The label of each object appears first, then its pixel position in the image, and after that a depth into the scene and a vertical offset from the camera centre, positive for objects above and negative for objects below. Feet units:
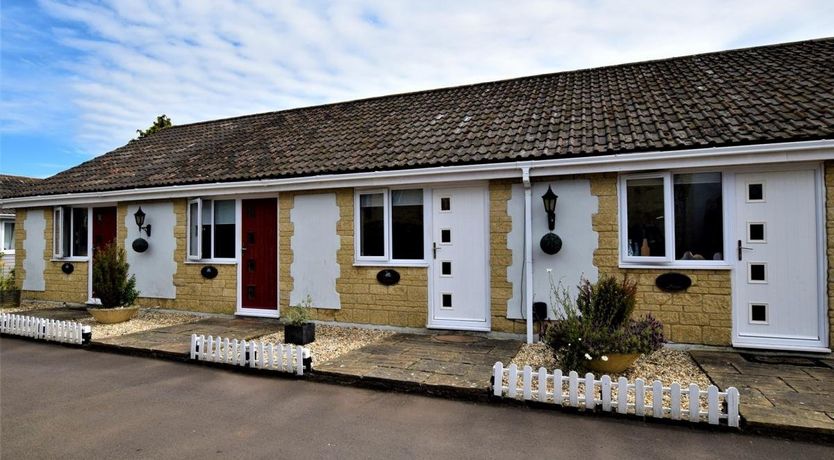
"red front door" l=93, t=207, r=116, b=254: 34.63 +1.08
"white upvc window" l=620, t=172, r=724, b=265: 20.51 +0.95
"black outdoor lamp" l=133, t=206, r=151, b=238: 31.96 +1.47
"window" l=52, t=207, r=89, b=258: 36.06 +0.79
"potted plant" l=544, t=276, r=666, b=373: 16.12 -3.40
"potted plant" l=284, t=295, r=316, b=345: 22.35 -4.37
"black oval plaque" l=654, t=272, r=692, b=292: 20.49 -1.96
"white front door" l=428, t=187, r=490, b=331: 23.91 -1.08
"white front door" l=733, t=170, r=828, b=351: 19.12 -1.05
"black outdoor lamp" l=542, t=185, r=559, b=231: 21.81 +1.79
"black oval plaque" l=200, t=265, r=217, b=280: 30.32 -2.11
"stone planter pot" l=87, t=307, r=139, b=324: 27.91 -4.56
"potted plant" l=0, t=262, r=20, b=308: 35.78 -4.42
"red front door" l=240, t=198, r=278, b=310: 29.04 -0.89
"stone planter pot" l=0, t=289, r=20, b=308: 35.82 -4.55
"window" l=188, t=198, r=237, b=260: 30.45 +0.78
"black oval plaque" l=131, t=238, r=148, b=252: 32.10 -0.23
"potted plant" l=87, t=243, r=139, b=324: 27.96 -2.89
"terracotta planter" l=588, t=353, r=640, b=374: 16.29 -4.52
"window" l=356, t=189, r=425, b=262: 25.44 +0.84
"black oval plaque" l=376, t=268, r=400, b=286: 25.41 -2.08
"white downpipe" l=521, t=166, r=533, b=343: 22.04 -0.65
